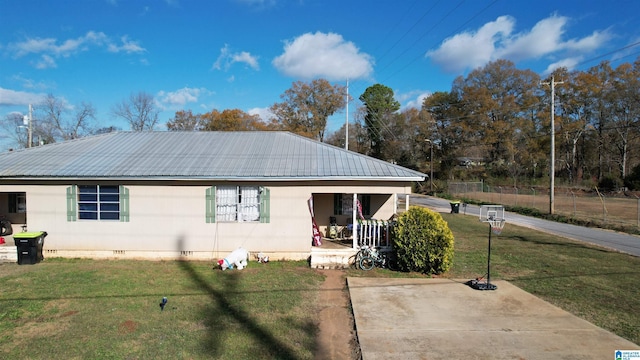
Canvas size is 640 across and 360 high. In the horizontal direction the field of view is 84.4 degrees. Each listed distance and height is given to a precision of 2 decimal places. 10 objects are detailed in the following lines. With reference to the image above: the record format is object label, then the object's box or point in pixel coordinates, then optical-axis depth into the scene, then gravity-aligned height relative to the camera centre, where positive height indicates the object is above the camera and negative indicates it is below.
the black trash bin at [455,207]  25.14 -2.31
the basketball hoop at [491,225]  7.97 -1.20
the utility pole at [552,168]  21.81 +0.41
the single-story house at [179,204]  10.29 -0.86
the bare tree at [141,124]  40.50 +5.96
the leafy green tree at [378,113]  52.07 +9.45
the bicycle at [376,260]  9.61 -2.34
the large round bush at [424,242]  9.00 -1.73
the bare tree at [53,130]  37.06 +4.85
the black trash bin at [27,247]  9.93 -2.02
